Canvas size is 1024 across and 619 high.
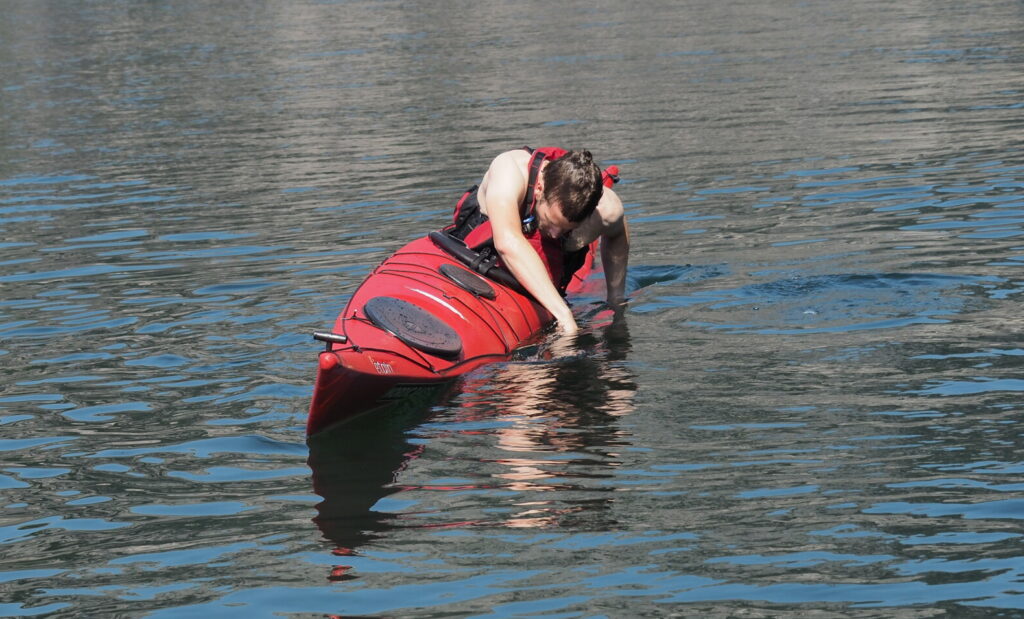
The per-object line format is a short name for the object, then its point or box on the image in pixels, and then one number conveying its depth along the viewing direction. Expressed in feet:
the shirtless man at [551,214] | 47.62
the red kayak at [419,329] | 44.21
